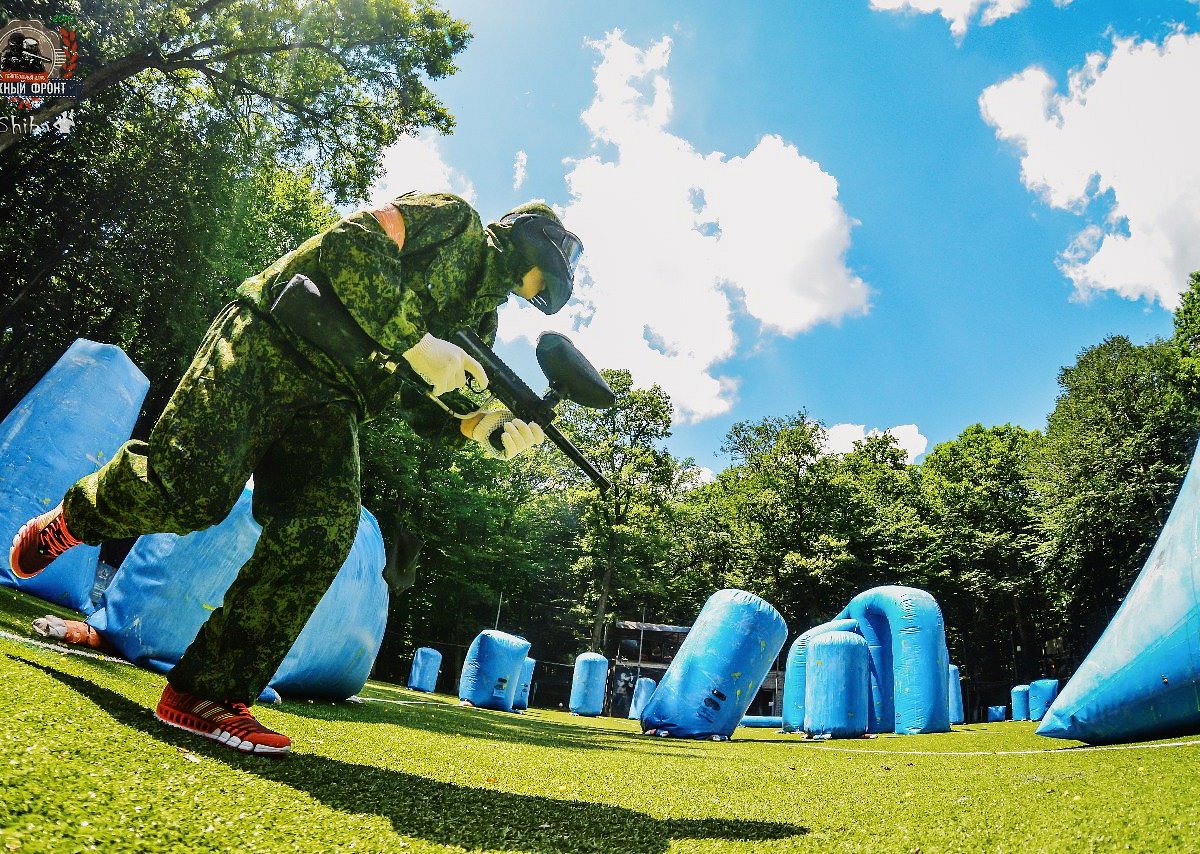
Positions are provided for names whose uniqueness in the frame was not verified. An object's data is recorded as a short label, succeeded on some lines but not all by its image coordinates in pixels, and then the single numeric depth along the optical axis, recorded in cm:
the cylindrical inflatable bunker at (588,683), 2198
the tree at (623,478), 2930
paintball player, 234
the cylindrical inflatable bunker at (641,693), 2125
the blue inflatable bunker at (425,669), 2233
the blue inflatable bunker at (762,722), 1952
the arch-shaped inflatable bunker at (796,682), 1466
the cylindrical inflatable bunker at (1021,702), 2338
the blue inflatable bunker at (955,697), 1625
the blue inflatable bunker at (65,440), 640
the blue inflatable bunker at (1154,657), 519
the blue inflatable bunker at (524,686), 1909
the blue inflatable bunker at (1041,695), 2038
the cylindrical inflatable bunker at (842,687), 1134
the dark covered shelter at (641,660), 3146
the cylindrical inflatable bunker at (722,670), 966
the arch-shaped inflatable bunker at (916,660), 1063
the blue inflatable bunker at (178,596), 448
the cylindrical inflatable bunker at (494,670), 1485
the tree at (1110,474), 2325
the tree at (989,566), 3031
